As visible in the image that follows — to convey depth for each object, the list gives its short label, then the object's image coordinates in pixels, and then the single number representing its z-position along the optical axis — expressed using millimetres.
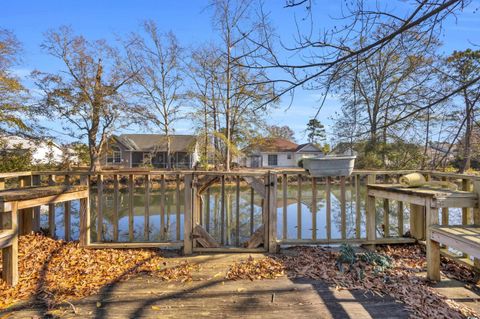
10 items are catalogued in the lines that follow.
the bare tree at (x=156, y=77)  16312
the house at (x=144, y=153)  23469
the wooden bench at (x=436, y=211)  2215
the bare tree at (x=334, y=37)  1880
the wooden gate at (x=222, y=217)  3316
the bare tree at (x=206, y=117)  17034
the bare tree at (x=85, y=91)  13641
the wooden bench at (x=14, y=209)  2357
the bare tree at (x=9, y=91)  8391
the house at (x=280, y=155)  29203
